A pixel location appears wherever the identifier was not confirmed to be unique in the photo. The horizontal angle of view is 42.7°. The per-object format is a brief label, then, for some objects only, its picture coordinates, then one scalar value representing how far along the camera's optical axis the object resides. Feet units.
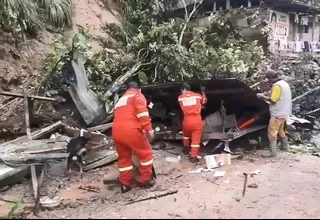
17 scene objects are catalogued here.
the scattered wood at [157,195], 18.37
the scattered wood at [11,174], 20.58
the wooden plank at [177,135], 27.81
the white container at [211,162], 24.40
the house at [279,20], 50.26
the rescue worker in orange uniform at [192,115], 26.30
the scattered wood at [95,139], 24.08
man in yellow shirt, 26.99
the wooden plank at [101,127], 27.10
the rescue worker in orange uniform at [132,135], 19.85
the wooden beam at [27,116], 23.99
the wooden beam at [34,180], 19.79
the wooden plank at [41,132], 24.20
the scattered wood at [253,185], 20.77
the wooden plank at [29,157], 21.28
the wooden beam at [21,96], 23.71
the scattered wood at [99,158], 24.17
